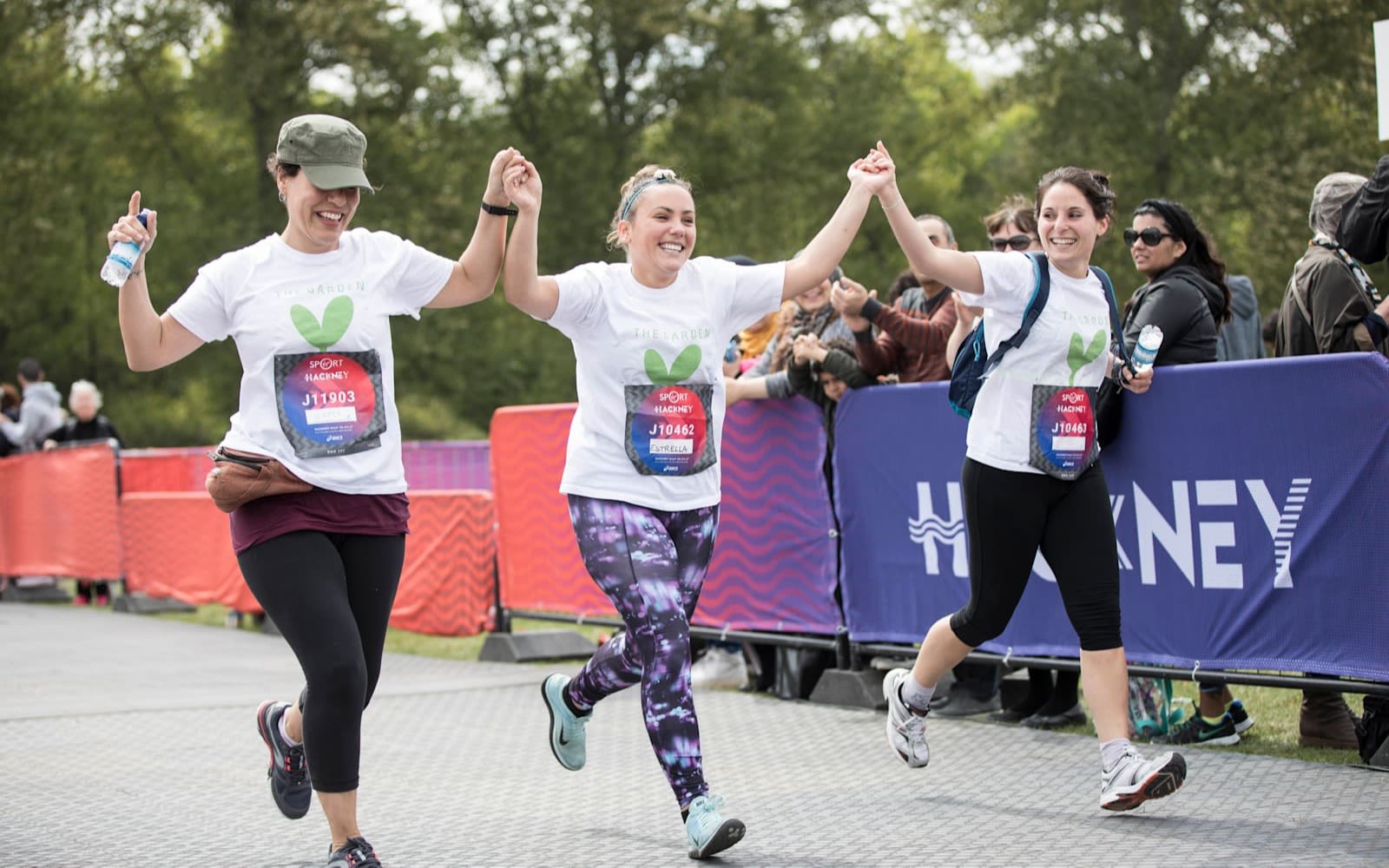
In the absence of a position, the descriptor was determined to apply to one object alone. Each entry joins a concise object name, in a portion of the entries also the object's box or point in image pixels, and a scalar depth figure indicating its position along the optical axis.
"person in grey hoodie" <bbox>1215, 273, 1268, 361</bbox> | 8.48
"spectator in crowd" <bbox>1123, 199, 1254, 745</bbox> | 6.56
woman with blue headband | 5.15
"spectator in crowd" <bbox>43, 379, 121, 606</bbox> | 16.12
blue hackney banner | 5.89
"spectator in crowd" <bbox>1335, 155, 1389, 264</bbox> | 6.37
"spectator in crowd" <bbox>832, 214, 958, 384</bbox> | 7.62
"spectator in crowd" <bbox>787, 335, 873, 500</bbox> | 7.85
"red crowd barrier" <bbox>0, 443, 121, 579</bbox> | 15.17
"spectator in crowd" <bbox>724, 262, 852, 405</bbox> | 8.22
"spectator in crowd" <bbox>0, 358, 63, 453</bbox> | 16.97
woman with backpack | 5.36
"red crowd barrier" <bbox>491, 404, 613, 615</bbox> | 9.77
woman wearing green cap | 4.55
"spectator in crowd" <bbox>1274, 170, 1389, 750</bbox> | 6.55
